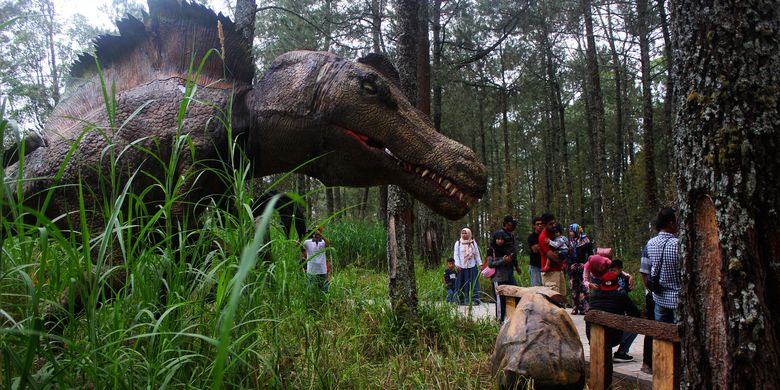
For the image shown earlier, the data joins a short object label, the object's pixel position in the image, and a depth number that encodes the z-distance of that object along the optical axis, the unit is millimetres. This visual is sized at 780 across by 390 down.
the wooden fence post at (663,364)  3314
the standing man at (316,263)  6379
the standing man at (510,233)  7000
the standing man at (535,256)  7401
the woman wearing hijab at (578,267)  7461
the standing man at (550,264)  6941
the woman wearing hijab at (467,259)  7645
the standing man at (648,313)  4441
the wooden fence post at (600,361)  3818
